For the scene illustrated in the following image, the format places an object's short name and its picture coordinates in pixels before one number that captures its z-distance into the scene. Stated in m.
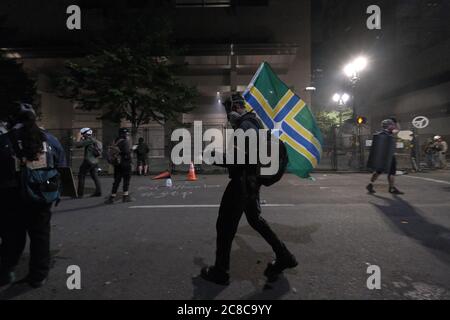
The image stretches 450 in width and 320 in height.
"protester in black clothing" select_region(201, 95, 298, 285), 2.88
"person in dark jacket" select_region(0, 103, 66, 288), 2.85
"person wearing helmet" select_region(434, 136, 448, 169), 14.74
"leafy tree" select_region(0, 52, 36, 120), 19.77
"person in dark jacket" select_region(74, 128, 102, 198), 7.60
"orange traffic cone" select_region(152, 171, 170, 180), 11.87
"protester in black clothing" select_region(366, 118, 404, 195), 7.53
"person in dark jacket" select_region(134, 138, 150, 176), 13.47
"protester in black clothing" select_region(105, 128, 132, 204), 6.98
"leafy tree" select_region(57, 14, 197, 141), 14.11
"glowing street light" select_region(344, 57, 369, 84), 18.53
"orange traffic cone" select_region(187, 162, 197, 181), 11.75
